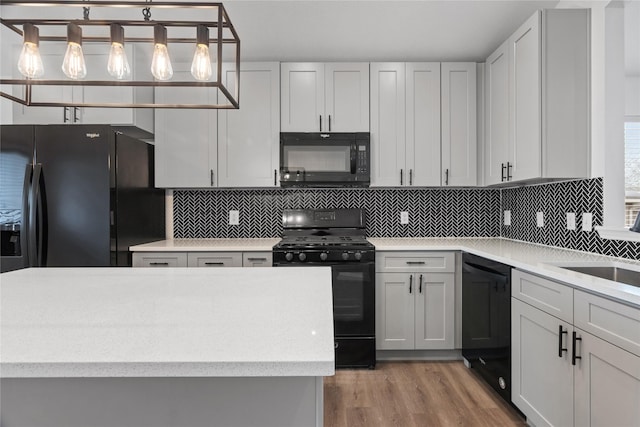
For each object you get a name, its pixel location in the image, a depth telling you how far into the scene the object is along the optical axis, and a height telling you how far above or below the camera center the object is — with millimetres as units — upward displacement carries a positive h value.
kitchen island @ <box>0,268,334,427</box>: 702 -275
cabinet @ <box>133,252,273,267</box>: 2838 -362
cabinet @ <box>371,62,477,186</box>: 3139 +713
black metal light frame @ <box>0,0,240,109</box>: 1185 +616
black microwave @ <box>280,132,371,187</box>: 3094 +431
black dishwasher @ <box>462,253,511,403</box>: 2205 -696
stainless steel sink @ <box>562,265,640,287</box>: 1804 -298
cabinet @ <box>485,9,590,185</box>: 2211 +689
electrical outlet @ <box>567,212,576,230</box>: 2414 -61
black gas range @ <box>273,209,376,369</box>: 2822 -575
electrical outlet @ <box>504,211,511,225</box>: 3322 -56
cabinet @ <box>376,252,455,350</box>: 2904 -685
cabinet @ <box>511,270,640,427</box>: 1340 -605
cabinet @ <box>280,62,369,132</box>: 3125 +925
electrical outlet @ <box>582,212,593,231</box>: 2270 -59
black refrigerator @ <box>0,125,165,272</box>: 2494 +100
